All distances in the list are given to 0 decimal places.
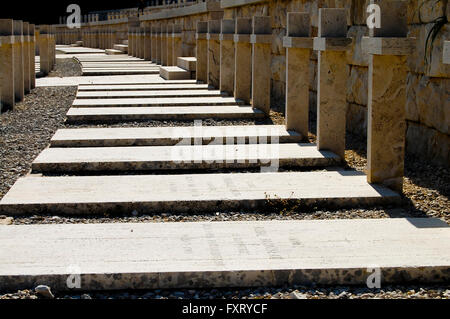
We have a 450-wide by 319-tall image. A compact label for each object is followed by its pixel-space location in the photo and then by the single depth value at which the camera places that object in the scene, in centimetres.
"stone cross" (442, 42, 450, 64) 385
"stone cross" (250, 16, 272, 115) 827
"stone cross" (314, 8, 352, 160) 593
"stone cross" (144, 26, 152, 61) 2147
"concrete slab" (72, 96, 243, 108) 945
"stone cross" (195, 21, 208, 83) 1214
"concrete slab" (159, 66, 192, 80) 1345
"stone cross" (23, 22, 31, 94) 1190
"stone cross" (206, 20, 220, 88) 1128
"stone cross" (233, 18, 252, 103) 901
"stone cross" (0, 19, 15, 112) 984
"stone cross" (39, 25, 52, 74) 1661
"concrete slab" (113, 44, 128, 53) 2759
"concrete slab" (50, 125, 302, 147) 691
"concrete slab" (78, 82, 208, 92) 1155
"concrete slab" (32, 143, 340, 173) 588
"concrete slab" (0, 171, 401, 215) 468
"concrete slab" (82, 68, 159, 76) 1591
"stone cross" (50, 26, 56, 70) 1867
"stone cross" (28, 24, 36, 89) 1258
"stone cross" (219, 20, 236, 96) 984
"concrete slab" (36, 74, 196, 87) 1292
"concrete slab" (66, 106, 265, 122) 850
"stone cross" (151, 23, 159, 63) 1920
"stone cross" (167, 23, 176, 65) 1693
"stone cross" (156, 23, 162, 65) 1892
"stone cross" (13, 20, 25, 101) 1064
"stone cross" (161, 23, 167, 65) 1755
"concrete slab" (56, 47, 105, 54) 2880
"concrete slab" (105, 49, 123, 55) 2679
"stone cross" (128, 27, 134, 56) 2466
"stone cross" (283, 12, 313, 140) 689
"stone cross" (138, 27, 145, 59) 2223
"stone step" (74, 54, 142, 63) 2081
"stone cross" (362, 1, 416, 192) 483
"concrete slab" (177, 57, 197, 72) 1370
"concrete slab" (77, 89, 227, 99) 1042
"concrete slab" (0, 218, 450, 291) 337
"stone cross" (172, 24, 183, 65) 1644
